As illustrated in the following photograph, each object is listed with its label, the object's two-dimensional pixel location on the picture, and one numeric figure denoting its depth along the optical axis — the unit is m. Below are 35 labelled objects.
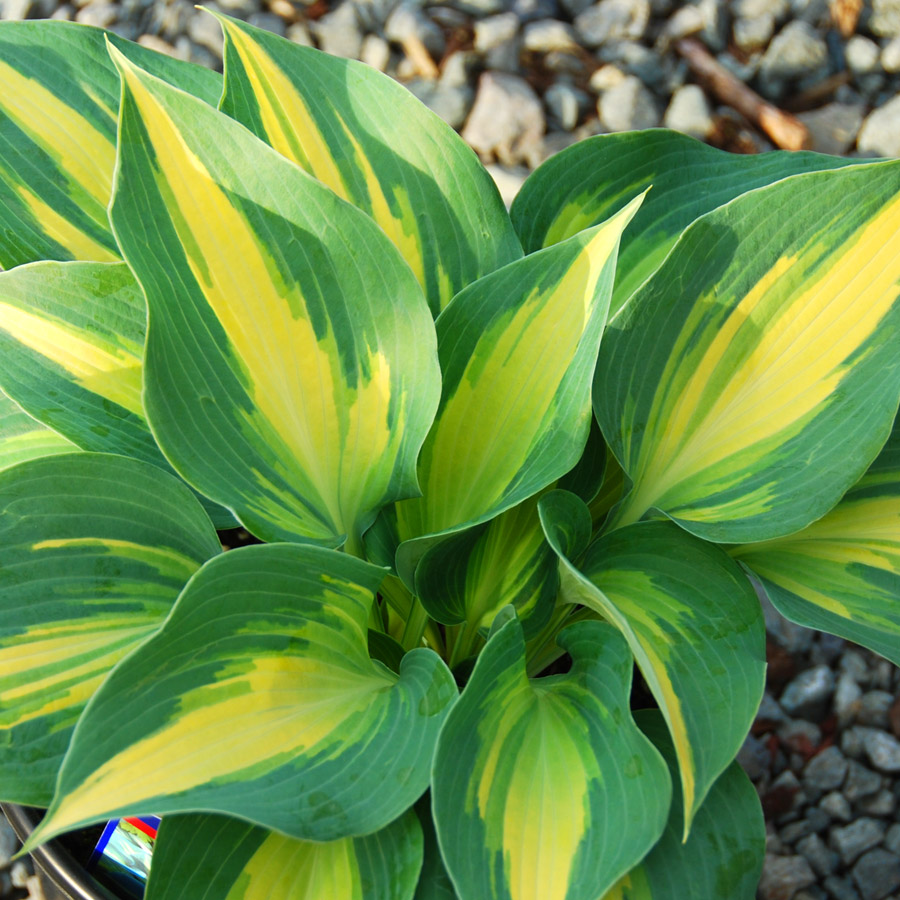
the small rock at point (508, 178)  1.50
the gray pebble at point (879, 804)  1.10
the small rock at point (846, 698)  1.17
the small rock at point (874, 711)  1.16
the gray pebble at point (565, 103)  1.60
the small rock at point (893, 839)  1.07
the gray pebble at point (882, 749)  1.12
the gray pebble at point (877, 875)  1.04
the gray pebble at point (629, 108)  1.59
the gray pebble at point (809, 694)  1.17
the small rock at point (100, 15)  1.73
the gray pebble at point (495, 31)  1.64
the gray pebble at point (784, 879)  1.04
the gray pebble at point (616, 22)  1.67
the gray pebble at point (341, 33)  1.67
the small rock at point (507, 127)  1.56
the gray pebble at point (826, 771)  1.12
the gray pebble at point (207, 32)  1.65
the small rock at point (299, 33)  1.66
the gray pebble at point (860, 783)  1.11
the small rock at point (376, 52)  1.66
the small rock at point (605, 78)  1.63
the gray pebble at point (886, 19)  1.69
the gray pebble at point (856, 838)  1.07
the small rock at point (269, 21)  1.67
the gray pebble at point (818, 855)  1.06
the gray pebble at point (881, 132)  1.58
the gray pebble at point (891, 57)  1.66
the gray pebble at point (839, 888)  1.05
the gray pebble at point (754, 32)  1.68
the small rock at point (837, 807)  1.10
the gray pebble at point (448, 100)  1.58
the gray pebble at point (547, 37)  1.65
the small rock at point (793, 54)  1.65
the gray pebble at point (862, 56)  1.67
